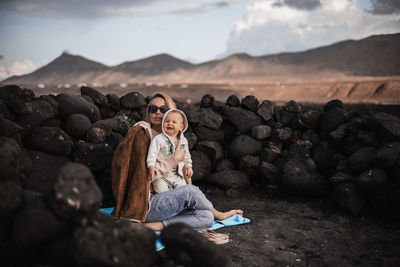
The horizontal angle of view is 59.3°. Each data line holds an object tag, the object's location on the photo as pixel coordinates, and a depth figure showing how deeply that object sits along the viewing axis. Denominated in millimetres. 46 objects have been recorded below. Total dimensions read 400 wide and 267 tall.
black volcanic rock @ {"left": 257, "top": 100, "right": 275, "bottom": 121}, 6757
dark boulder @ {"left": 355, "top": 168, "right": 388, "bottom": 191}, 4977
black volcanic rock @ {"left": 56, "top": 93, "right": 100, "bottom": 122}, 5219
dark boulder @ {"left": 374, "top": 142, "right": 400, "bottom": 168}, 4938
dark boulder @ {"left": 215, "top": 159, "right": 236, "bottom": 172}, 6422
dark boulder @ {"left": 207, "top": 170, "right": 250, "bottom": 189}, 6164
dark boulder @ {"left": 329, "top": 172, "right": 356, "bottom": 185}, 5355
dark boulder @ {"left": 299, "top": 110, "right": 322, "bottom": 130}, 6453
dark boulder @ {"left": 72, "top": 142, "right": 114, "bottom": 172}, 5043
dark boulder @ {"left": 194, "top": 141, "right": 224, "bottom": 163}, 6414
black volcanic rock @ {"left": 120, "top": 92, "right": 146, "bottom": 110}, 6203
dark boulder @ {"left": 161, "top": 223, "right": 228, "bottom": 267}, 2588
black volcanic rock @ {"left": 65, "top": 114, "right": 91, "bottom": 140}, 5160
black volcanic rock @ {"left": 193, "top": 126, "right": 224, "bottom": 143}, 6508
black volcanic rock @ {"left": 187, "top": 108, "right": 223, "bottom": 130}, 6465
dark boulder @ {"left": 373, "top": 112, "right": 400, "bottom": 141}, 5348
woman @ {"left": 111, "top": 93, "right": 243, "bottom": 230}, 4191
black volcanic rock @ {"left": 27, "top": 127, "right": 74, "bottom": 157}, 4746
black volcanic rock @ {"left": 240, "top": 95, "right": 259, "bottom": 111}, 6770
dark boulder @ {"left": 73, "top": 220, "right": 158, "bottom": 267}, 2320
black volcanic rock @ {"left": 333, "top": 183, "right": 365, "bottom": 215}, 5102
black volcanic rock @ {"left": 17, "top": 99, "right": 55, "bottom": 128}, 4684
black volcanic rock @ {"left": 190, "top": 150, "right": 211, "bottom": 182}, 6184
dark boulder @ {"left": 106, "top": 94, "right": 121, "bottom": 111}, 6133
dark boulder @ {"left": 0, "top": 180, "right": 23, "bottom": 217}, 2631
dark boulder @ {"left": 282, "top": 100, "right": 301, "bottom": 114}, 6715
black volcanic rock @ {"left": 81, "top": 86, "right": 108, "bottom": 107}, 5902
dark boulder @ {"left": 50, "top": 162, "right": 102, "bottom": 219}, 2527
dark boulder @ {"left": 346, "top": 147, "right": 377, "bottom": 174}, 5375
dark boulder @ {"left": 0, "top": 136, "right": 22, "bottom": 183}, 2836
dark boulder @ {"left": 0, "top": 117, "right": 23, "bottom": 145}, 3704
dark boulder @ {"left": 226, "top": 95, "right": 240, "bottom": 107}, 6822
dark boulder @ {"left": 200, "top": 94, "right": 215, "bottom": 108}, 6645
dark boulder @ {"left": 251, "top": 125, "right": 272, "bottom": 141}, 6410
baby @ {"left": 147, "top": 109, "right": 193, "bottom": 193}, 4254
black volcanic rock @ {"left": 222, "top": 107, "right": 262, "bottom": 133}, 6645
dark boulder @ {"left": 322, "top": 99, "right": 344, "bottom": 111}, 6508
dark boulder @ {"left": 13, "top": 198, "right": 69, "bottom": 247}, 2551
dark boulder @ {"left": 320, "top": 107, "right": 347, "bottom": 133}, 6230
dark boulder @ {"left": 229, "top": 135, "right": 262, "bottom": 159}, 6449
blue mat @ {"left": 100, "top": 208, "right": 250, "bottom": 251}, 4550
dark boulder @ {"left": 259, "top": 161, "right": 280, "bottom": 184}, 6129
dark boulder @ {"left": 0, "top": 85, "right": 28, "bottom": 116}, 4402
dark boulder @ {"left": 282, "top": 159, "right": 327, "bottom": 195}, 5688
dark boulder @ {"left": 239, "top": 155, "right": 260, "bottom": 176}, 6328
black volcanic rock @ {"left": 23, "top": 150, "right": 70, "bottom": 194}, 4547
